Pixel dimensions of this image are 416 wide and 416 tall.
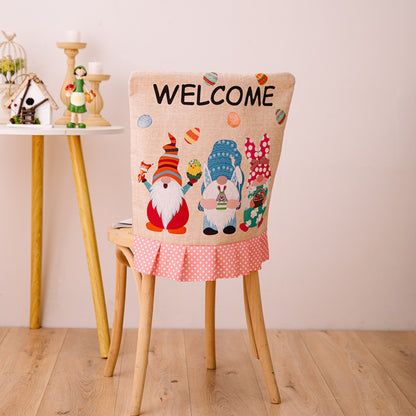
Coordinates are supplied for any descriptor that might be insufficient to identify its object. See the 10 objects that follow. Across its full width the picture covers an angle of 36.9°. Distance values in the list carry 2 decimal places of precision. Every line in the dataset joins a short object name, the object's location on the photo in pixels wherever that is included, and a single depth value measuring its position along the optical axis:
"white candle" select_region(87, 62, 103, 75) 2.18
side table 1.96
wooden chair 1.58
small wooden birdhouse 2.06
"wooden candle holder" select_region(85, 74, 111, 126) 2.17
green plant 2.13
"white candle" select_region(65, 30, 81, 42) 2.18
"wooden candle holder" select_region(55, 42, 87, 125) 2.18
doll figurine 2.03
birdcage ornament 2.14
